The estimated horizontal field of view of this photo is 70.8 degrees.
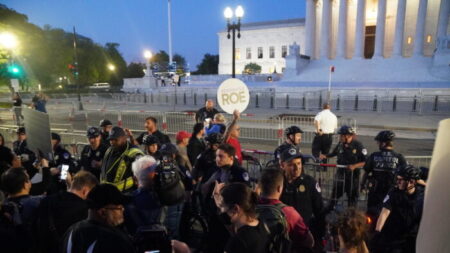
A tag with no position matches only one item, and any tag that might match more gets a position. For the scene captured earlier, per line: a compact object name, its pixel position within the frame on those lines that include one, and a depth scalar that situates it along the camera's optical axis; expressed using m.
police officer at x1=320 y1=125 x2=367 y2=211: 5.95
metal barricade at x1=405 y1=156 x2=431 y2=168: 7.96
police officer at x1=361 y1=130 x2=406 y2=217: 4.91
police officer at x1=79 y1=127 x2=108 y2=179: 5.50
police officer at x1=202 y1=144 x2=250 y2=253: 3.77
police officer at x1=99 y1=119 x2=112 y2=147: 6.81
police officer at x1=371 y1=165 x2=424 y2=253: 3.47
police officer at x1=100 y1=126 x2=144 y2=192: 4.31
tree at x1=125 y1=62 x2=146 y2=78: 74.01
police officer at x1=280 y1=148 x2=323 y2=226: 3.72
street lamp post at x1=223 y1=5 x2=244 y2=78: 14.64
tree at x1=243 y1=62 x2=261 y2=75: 58.56
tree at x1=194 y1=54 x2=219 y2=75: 83.19
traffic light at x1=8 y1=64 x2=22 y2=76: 13.38
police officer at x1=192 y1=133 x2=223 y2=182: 4.78
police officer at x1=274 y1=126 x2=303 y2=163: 5.36
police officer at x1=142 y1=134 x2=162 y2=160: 5.16
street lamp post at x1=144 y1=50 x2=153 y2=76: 41.40
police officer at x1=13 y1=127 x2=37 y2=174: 5.56
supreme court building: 34.25
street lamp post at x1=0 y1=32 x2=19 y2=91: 12.49
